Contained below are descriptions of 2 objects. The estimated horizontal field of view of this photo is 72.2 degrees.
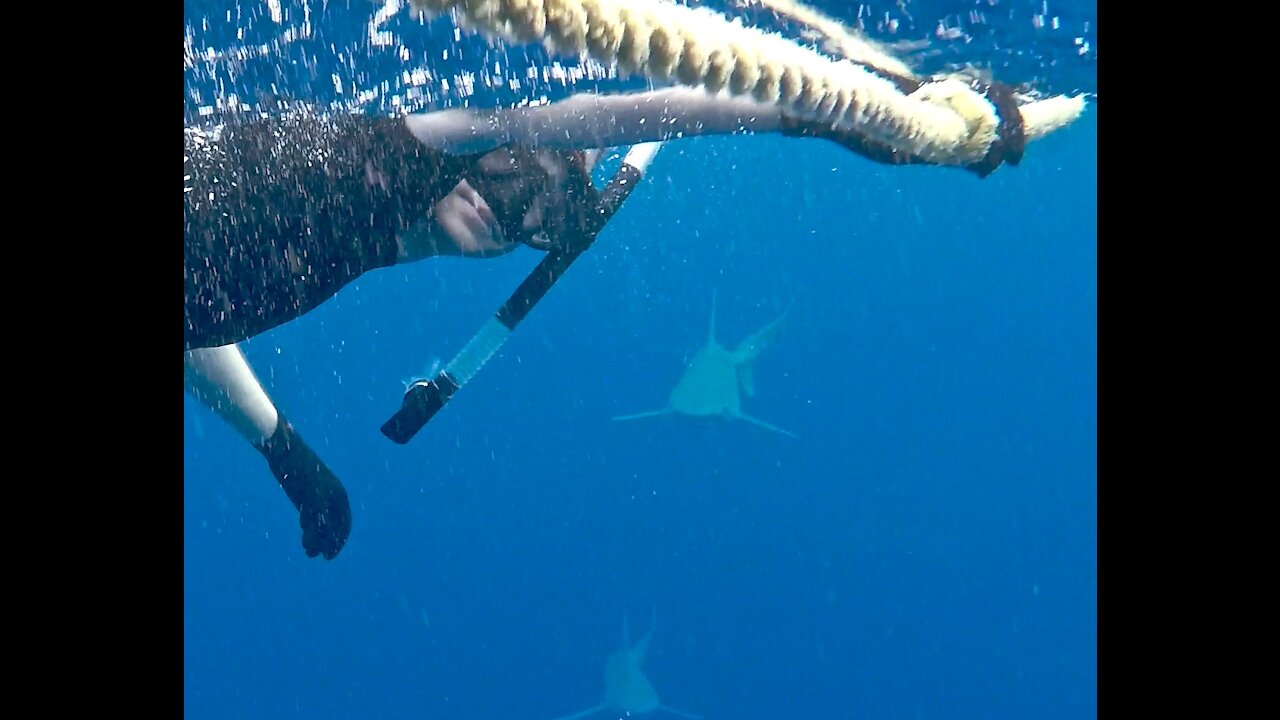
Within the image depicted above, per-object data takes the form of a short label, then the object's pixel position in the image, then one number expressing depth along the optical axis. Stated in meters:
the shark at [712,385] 16.94
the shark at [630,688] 15.49
